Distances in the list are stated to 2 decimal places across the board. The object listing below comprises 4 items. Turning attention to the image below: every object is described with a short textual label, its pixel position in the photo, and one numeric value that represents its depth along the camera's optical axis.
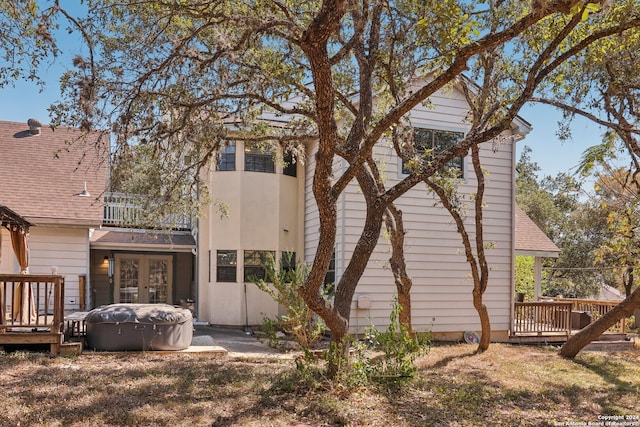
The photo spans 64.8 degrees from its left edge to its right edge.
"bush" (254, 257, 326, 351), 9.01
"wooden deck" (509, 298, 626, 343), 12.88
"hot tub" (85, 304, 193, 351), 8.79
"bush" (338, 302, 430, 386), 6.27
